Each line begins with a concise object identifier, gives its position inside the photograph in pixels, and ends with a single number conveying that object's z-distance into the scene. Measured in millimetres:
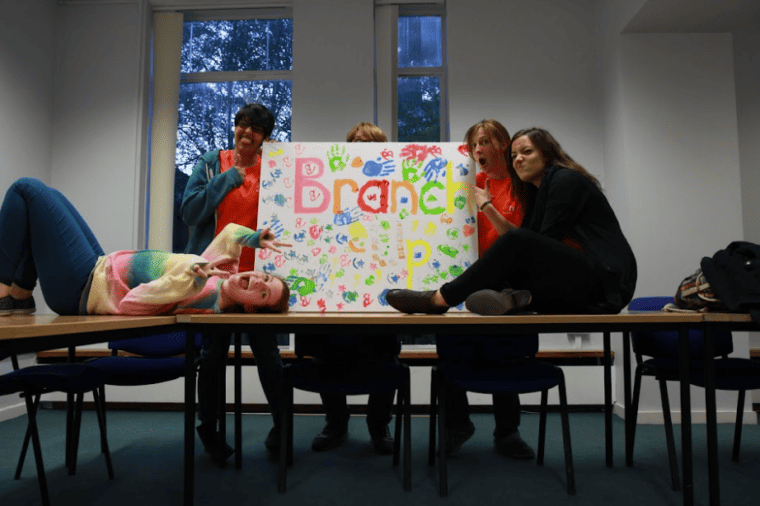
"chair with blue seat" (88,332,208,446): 2398
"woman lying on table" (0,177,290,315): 1713
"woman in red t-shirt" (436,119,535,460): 2359
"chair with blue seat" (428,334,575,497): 2072
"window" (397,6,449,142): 4238
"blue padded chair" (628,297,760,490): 2320
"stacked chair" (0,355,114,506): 1894
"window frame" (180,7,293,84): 4312
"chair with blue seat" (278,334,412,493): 2102
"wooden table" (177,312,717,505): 1688
